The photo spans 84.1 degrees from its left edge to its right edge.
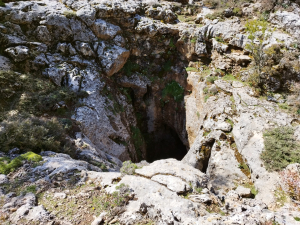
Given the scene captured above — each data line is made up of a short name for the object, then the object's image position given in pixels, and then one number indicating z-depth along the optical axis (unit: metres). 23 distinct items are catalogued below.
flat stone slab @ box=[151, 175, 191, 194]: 4.10
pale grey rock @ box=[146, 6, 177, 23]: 13.30
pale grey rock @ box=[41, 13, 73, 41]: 10.71
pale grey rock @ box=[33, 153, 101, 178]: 4.67
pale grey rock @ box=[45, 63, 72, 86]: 10.17
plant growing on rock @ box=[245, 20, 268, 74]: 9.23
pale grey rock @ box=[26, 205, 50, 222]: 3.31
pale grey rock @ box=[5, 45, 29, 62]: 9.52
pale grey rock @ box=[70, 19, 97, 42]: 11.31
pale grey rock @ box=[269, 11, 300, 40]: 9.40
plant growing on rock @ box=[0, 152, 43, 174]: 4.62
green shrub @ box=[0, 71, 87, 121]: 8.24
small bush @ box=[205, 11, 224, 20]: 12.41
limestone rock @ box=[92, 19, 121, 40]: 11.79
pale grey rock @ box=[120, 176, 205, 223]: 3.26
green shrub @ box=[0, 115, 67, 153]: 5.44
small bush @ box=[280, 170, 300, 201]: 4.84
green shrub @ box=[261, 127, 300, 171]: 5.69
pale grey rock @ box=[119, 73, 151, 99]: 13.52
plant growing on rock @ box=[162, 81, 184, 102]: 13.77
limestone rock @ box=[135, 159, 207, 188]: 4.51
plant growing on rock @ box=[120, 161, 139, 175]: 4.88
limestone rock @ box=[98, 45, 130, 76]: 11.82
